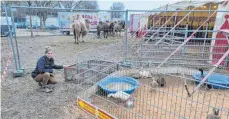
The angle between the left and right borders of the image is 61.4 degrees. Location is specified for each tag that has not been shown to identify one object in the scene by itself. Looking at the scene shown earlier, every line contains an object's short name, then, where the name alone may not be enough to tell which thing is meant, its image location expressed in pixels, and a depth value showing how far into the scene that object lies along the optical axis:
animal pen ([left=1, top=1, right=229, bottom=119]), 3.45
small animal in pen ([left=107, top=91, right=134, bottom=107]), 3.46
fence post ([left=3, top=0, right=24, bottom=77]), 5.22
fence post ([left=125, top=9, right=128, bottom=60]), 5.61
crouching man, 4.18
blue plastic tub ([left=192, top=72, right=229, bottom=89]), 4.50
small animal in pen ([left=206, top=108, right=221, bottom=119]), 2.74
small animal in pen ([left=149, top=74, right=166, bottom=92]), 4.27
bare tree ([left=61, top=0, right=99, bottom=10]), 32.07
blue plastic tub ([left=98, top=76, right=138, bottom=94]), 3.87
